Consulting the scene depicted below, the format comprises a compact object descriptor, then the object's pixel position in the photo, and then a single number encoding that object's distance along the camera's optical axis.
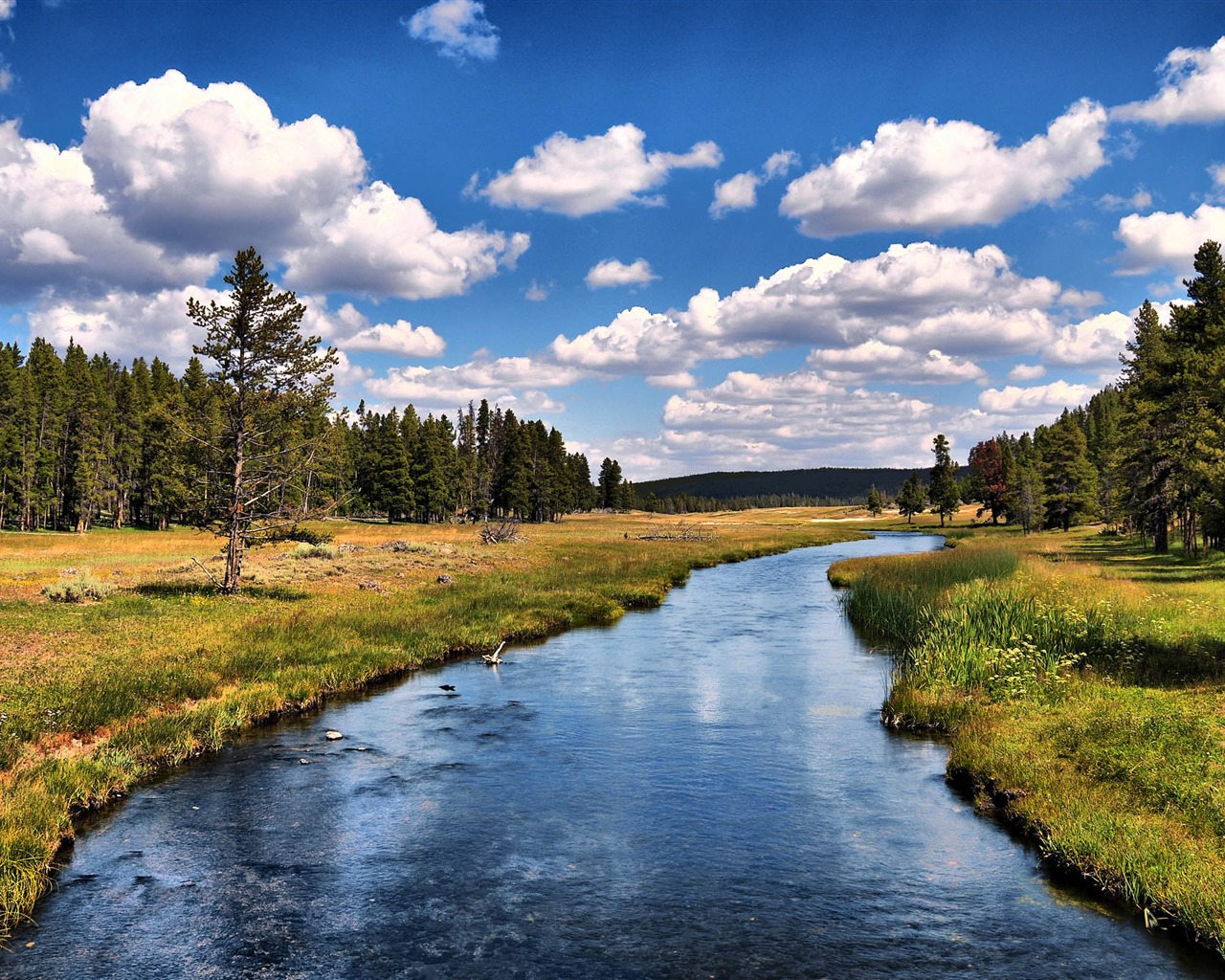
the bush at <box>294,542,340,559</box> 50.66
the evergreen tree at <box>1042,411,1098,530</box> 84.19
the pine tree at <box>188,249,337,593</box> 32.34
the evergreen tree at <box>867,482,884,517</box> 186.88
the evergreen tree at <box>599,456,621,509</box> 188.62
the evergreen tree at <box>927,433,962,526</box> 126.56
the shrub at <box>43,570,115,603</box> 29.20
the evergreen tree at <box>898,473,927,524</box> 148.75
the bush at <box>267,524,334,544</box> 33.84
